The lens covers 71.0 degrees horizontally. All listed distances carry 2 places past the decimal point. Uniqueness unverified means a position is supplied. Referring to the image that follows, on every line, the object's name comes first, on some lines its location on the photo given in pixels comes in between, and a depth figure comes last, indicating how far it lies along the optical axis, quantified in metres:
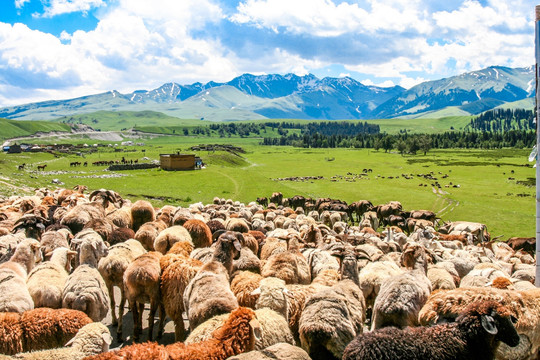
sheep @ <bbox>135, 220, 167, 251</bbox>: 14.59
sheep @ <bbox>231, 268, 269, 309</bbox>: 8.68
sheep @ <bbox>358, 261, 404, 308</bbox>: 10.21
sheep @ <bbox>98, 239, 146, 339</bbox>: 10.20
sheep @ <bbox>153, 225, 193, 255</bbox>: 13.59
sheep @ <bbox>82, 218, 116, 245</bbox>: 14.94
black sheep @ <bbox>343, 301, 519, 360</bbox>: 5.66
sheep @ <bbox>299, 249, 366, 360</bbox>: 6.82
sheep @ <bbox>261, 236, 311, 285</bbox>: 10.41
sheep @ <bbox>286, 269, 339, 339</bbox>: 8.37
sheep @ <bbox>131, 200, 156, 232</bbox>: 18.78
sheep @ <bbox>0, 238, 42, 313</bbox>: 7.84
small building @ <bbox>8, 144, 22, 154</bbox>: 100.50
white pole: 9.22
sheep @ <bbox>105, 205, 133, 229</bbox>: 17.88
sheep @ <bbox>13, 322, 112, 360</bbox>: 5.72
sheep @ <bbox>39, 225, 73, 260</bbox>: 12.91
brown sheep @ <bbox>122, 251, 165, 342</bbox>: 9.05
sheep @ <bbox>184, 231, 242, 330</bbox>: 7.65
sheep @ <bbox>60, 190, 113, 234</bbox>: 16.53
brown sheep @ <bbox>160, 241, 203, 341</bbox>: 9.11
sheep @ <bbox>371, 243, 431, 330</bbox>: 7.67
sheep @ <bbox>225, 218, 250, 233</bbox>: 18.20
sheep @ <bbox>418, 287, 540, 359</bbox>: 7.36
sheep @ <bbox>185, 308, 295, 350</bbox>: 6.72
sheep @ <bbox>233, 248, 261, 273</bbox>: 11.29
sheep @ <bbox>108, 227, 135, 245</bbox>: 14.38
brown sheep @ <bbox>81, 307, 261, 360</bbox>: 5.50
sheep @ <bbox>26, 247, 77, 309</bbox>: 8.52
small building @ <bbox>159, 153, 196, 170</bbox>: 67.75
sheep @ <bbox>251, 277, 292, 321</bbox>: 8.10
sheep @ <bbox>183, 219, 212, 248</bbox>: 15.08
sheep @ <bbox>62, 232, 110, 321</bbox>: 8.34
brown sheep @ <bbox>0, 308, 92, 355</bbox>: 6.65
